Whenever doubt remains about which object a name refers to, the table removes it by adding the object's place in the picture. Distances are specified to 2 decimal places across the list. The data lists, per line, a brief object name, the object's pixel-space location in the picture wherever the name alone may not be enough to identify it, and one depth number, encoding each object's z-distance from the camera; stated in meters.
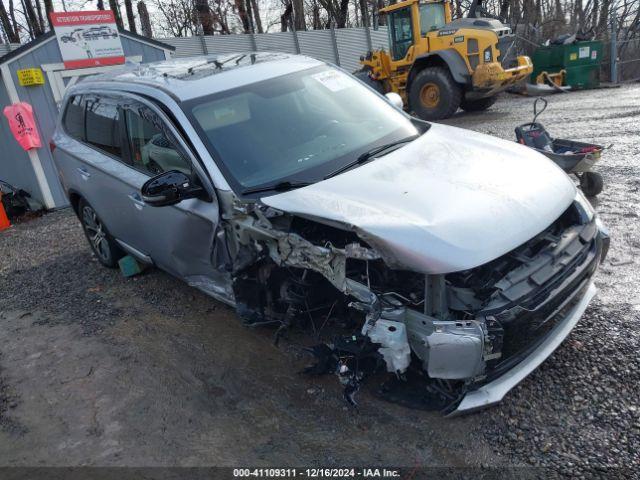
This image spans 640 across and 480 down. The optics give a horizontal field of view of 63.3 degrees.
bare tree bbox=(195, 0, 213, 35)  17.62
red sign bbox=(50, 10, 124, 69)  8.23
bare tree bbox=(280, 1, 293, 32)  26.05
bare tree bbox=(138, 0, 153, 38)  19.59
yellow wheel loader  11.16
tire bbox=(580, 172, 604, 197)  5.43
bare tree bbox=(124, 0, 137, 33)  25.41
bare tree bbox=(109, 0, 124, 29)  25.27
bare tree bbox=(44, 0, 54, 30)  24.77
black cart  5.31
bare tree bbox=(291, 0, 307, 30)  26.11
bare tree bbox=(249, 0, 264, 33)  28.70
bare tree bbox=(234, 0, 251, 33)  25.28
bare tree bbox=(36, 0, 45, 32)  27.09
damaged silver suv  2.50
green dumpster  13.87
